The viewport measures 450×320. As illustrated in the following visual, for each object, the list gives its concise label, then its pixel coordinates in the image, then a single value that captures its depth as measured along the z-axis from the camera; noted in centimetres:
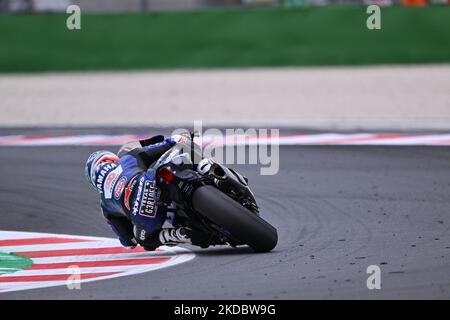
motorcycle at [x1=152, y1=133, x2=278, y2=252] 1300
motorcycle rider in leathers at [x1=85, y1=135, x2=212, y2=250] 1380
